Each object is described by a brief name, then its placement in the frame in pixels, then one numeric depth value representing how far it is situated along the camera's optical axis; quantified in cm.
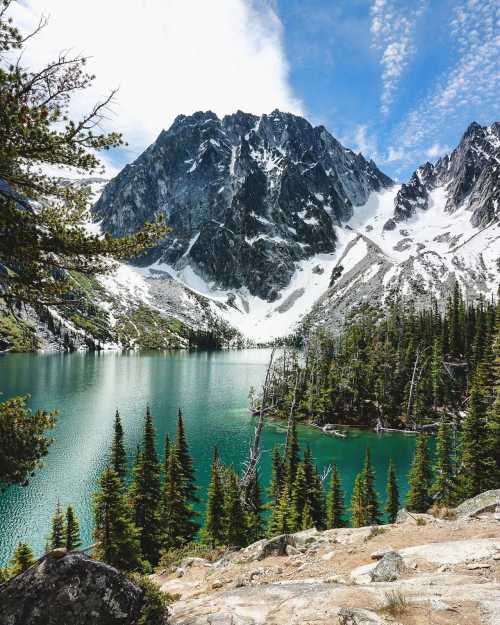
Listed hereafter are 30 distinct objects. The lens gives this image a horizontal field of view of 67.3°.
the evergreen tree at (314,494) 3388
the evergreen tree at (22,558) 2289
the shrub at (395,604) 621
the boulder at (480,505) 1594
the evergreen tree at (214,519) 3183
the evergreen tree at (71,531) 2690
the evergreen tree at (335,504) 3409
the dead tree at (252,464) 2845
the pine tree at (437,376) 8632
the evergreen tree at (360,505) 3272
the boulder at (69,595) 739
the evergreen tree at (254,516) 3090
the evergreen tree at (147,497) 3341
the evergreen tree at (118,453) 3684
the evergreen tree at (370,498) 3447
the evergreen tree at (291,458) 3981
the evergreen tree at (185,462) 4065
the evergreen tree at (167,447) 4297
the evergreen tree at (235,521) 2884
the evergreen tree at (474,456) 3669
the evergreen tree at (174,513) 3369
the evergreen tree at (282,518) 3109
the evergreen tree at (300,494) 3256
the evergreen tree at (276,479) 3922
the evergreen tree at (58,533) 2719
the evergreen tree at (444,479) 3794
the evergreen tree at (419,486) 3734
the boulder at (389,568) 887
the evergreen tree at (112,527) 2588
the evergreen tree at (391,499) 3694
